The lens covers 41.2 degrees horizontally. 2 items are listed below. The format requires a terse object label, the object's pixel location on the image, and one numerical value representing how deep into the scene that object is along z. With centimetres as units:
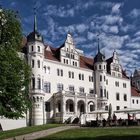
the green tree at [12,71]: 1727
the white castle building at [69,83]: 3027
